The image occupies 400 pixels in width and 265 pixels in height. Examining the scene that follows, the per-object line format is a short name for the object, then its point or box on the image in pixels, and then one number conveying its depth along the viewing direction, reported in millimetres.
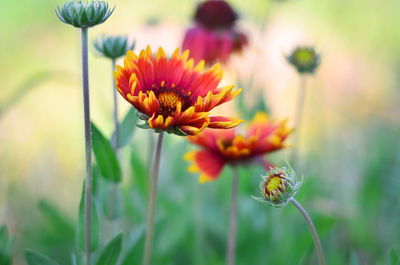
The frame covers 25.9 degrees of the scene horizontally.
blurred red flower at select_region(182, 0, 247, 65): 703
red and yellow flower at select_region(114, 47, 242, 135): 427
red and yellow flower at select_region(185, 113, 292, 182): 506
